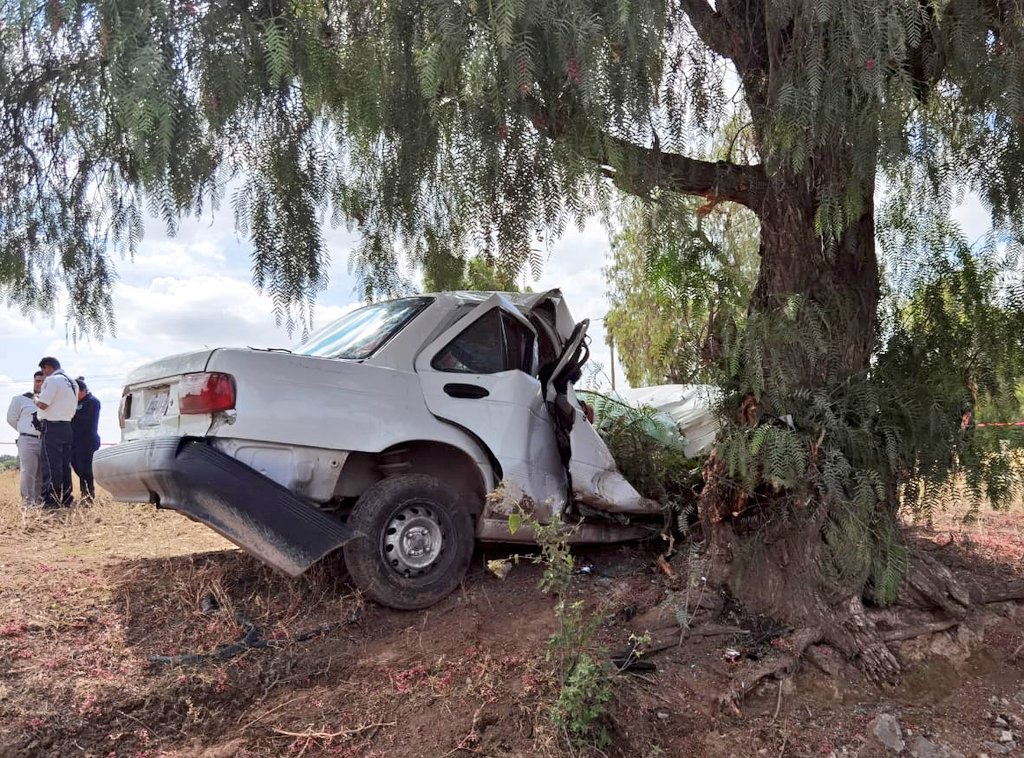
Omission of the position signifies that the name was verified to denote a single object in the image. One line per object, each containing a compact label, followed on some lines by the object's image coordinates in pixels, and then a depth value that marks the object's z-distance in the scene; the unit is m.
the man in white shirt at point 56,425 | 8.82
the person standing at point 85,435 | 9.74
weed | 3.60
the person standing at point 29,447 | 8.89
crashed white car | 4.41
